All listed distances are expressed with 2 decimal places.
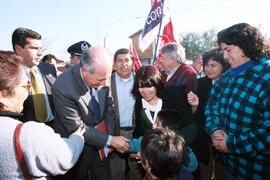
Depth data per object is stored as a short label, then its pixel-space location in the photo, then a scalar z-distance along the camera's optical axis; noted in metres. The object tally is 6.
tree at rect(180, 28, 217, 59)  43.69
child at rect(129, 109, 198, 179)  1.89
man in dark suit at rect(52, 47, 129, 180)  1.92
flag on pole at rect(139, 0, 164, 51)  4.27
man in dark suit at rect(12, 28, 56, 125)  2.26
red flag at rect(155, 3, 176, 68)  4.35
